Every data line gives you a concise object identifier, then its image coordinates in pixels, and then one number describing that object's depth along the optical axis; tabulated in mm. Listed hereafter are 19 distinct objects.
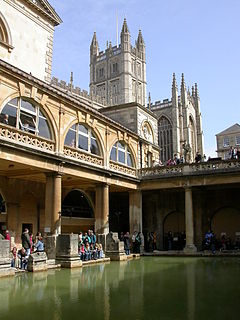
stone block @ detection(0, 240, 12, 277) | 13211
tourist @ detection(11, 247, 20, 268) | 15602
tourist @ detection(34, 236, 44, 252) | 15531
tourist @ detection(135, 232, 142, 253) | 25609
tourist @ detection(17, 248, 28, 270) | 15109
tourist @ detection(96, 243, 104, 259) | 20031
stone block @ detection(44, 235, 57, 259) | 17312
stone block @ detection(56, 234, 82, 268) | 16641
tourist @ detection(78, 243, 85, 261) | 18875
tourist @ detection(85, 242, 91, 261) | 19056
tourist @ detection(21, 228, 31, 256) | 15906
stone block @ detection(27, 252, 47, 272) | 14844
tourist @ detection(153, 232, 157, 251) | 27625
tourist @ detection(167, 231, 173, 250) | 27639
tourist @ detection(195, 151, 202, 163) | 27000
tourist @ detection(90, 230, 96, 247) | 20422
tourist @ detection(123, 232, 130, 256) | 23798
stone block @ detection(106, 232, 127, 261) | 20781
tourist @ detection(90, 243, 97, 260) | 19578
